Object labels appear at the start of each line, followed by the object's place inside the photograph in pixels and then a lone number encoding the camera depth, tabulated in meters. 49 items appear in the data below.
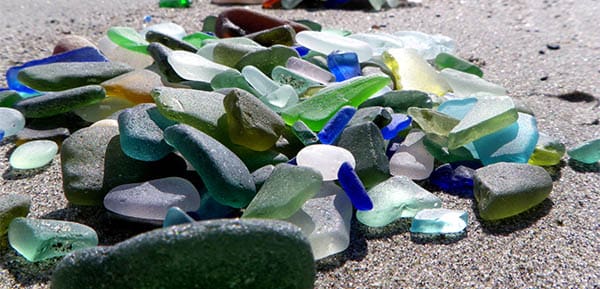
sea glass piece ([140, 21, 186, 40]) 0.42
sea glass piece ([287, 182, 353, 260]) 0.25
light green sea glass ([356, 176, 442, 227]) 0.26
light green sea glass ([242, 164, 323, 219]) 0.24
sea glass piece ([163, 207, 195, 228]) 0.23
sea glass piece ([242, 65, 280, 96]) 0.31
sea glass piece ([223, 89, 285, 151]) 0.27
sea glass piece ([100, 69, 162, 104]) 0.31
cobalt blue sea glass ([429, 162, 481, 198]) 0.28
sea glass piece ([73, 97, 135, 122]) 0.31
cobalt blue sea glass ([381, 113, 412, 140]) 0.29
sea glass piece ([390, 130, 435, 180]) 0.29
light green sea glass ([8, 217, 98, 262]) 0.24
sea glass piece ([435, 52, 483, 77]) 0.37
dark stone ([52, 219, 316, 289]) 0.21
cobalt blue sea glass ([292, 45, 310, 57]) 0.36
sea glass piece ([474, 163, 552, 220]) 0.26
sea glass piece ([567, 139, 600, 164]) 0.30
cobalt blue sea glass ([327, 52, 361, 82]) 0.34
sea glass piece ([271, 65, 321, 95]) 0.32
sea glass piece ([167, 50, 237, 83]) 0.32
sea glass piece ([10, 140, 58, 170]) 0.29
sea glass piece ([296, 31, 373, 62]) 0.35
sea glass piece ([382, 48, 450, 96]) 0.34
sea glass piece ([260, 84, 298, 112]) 0.30
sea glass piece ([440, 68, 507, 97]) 0.34
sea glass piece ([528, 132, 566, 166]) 0.30
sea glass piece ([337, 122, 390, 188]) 0.27
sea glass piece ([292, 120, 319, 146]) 0.28
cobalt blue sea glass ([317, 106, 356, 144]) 0.28
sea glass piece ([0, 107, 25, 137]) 0.31
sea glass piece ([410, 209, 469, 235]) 0.26
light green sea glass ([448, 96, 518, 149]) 0.29
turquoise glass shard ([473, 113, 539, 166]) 0.29
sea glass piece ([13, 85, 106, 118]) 0.31
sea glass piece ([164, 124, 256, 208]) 0.25
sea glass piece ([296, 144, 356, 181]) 0.27
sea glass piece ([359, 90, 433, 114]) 0.31
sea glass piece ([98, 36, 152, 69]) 0.37
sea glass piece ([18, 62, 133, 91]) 0.32
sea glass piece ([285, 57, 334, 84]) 0.33
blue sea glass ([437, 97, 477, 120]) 0.31
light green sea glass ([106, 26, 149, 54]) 0.36
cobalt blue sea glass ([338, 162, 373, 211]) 0.26
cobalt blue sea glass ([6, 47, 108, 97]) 0.35
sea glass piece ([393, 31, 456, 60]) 0.40
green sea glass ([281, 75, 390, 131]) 0.29
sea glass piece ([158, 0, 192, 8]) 0.55
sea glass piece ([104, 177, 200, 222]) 0.25
